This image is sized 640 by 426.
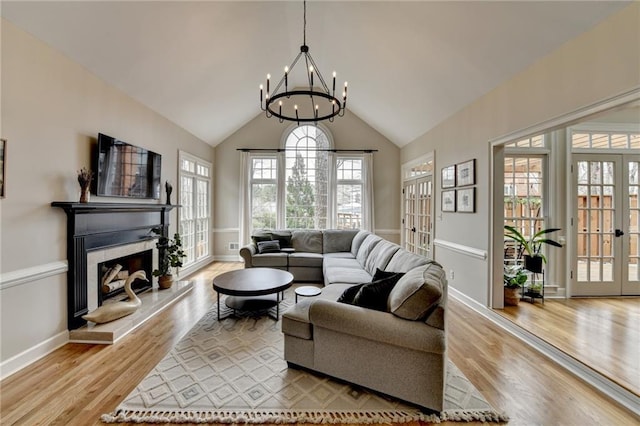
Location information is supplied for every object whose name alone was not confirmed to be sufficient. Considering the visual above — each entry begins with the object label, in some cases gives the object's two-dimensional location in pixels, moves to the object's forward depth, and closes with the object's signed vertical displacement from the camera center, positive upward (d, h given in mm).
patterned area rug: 1749 -1308
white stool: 2930 -882
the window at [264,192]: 6523 +473
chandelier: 6363 +2526
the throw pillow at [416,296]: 1797 -569
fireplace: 2678 -356
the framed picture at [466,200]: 3650 +168
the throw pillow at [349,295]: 2223 -684
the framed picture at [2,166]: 2119 +352
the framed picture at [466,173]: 3674 +559
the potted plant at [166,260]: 4066 -752
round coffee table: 2947 -835
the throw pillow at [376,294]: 2043 -629
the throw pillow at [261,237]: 5215 -492
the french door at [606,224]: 3936 -170
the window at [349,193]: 6559 +460
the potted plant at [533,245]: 3682 -464
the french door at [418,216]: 5109 -72
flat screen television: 3035 +524
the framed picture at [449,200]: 4133 +186
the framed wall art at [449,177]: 4172 +566
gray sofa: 1784 -907
